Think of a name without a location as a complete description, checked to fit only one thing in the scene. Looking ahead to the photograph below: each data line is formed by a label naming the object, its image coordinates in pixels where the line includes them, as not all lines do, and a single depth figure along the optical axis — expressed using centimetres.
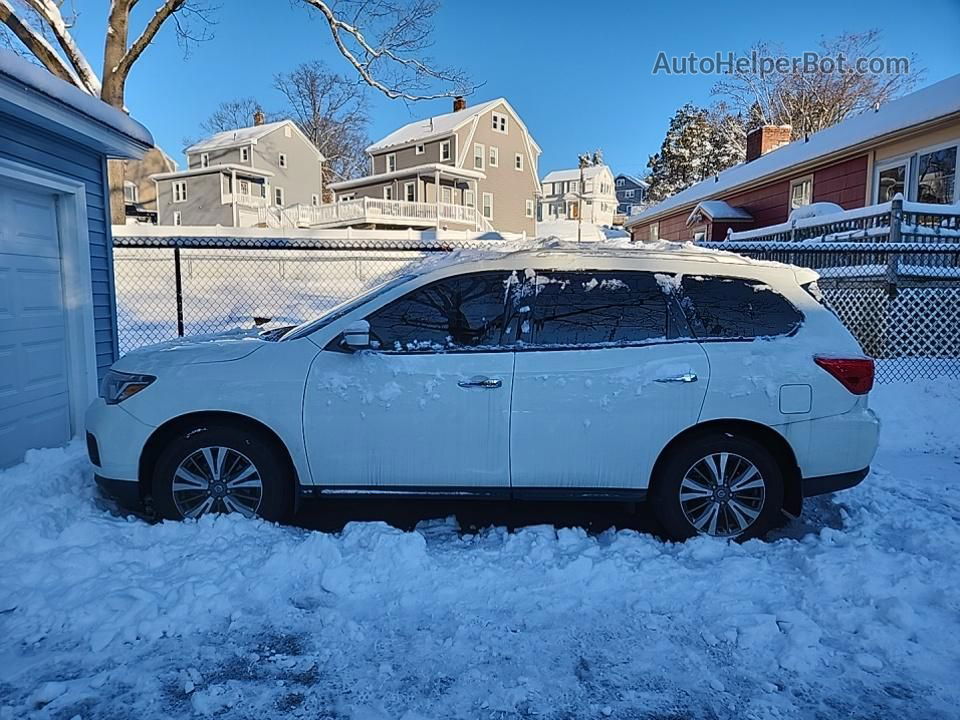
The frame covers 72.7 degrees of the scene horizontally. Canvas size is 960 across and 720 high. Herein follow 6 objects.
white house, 6444
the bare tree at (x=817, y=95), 3275
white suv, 383
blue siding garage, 490
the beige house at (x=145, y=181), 4553
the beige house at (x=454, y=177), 3575
